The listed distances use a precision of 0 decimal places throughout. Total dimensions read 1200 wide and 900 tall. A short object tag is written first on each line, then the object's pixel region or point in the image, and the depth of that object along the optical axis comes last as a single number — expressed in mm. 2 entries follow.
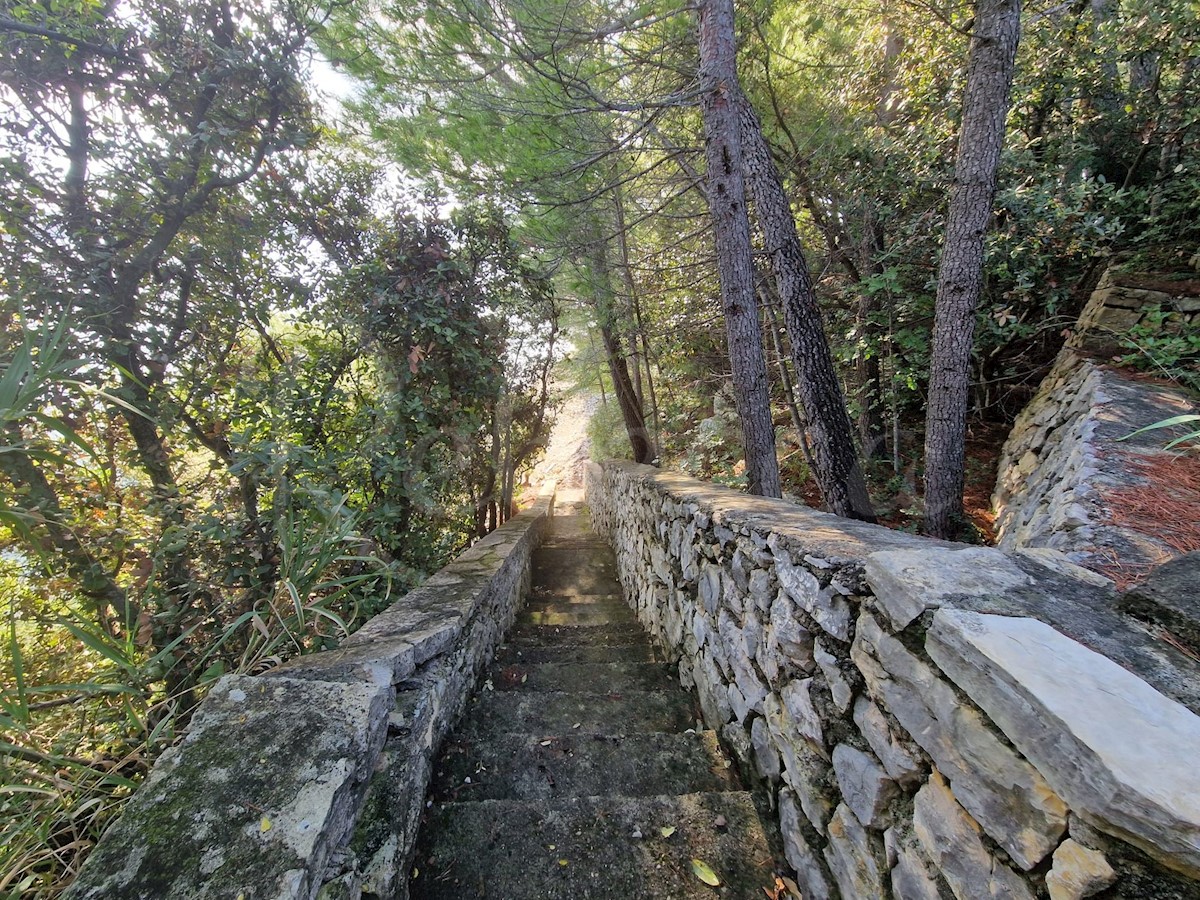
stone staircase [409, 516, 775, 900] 1415
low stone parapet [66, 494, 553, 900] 881
